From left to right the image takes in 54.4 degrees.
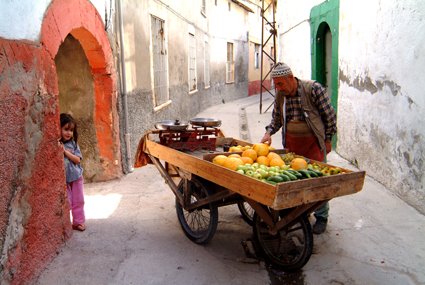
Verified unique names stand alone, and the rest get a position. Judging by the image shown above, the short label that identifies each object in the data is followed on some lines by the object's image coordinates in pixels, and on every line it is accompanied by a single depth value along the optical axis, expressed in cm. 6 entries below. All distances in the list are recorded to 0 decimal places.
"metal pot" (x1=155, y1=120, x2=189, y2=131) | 396
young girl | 388
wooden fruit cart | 277
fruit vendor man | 384
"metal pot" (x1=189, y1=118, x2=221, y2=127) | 407
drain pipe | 582
